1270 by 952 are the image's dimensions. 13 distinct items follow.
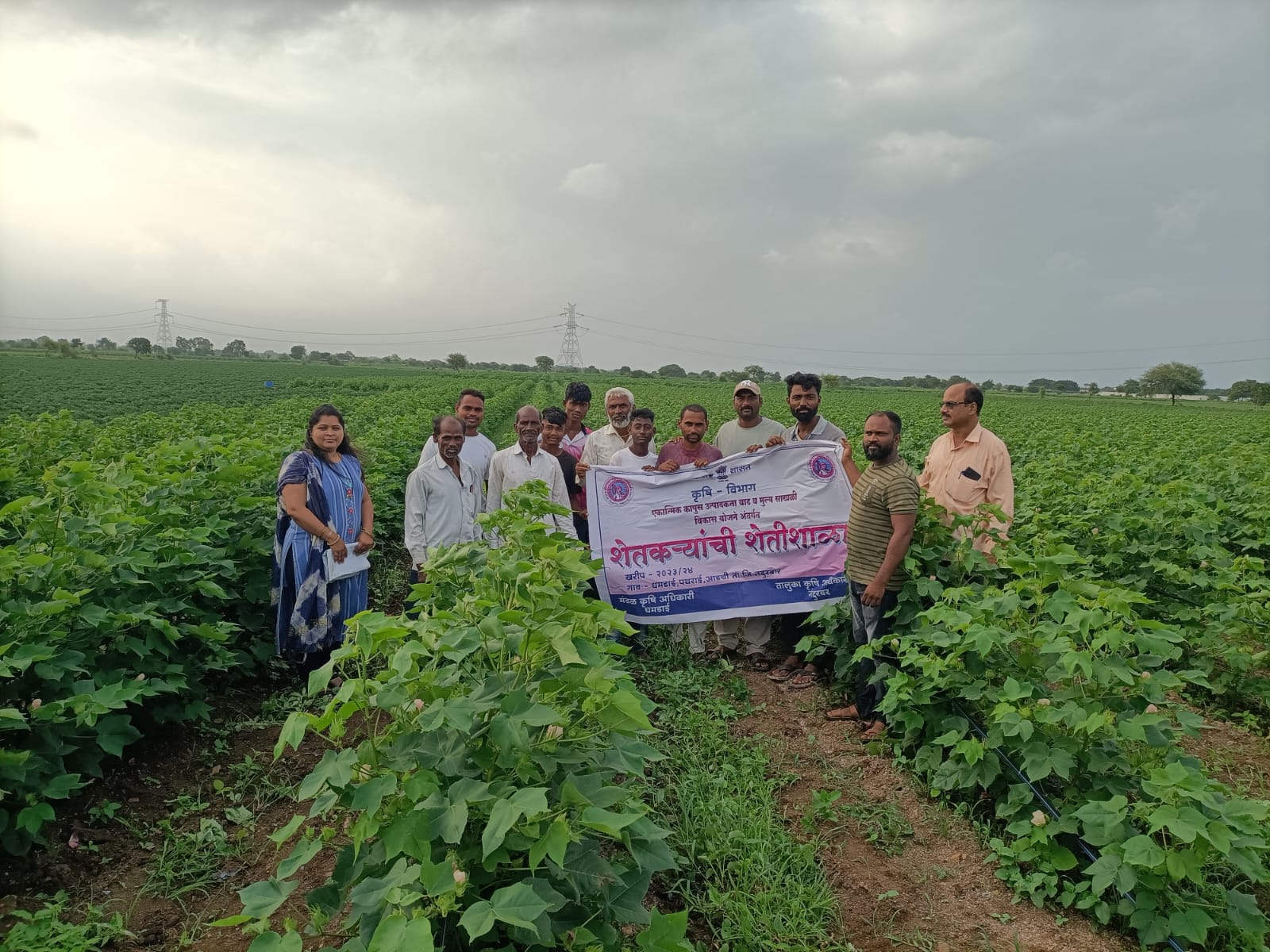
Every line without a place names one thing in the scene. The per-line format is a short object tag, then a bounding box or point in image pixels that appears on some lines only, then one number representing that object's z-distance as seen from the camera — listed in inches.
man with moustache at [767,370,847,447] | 189.8
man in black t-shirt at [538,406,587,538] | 211.2
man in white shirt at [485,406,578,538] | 192.7
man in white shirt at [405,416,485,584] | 189.3
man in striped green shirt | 150.7
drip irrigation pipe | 97.6
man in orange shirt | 176.2
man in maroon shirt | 197.2
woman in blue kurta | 162.4
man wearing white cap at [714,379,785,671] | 201.2
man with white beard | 216.2
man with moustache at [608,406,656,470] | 203.8
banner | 193.6
